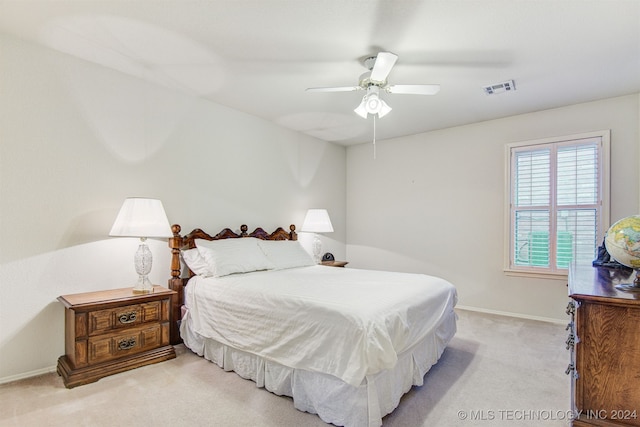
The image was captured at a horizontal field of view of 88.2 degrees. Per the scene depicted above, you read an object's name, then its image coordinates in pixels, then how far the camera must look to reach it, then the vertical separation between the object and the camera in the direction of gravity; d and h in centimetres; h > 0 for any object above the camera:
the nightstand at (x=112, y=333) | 245 -97
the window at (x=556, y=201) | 376 +18
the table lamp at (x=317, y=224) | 472 -15
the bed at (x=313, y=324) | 190 -77
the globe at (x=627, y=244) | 163 -14
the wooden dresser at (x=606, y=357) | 154 -68
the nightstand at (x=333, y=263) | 478 -73
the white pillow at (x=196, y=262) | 316 -49
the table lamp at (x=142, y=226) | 271 -12
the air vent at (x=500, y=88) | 330 +132
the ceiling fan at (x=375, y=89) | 265 +103
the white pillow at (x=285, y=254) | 372 -47
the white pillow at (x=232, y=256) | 314 -43
